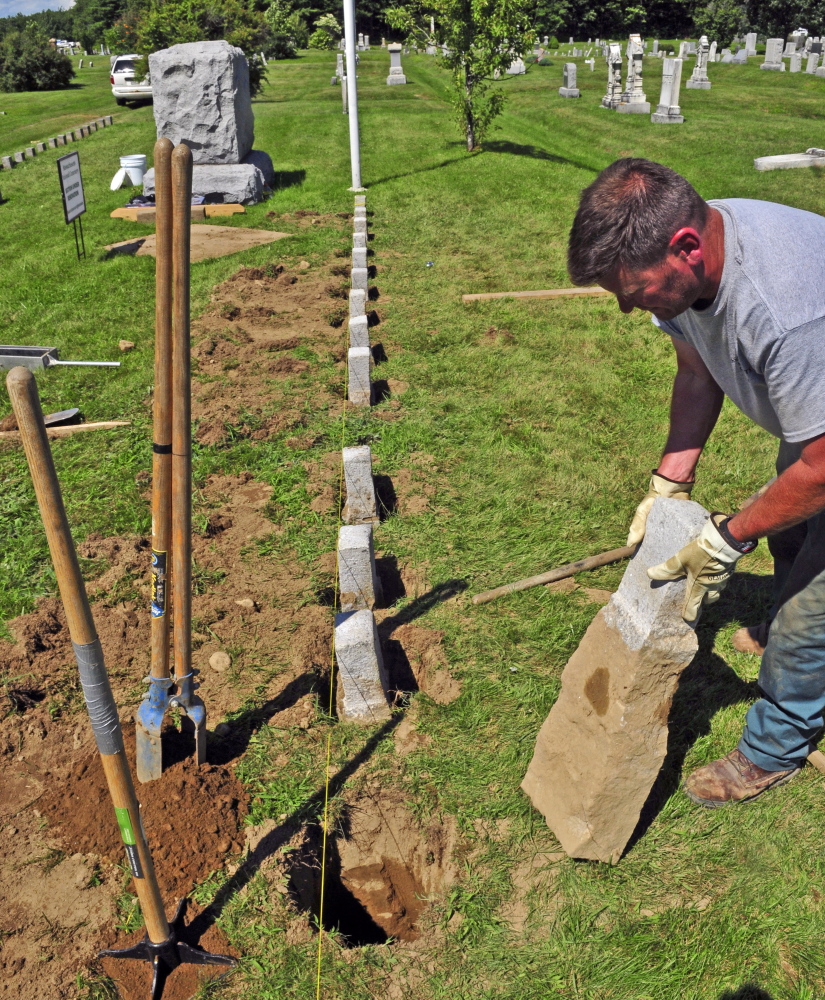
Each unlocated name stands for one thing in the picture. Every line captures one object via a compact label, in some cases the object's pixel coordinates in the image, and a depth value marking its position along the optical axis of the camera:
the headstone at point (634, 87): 20.47
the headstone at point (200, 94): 12.59
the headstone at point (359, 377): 6.46
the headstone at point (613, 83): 20.42
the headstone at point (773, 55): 29.03
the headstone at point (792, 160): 14.48
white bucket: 13.97
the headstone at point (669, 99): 18.33
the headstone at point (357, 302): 7.70
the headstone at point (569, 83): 23.12
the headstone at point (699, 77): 24.14
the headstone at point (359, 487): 4.80
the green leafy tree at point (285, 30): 41.19
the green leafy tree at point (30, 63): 32.16
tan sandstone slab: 2.68
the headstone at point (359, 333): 6.96
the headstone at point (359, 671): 3.57
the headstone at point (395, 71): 27.56
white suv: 26.16
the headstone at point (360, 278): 8.65
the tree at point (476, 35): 14.09
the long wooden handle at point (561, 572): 4.47
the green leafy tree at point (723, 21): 42.91
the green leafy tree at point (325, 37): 45.62
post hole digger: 2.44
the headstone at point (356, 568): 4.09
